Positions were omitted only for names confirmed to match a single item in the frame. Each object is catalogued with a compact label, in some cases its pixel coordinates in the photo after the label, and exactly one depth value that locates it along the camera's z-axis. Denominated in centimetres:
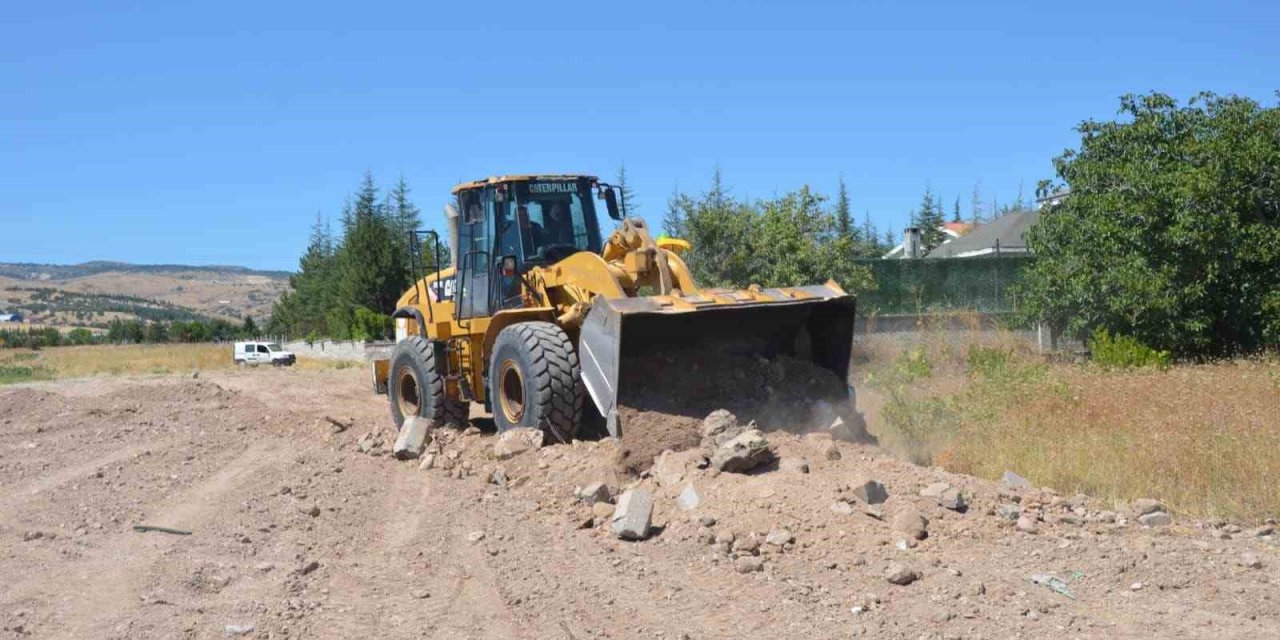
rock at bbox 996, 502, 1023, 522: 791
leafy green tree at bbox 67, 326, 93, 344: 7825
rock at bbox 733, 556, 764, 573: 721
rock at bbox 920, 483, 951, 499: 817
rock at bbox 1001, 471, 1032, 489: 884
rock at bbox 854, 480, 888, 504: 806
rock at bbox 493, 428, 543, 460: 1066
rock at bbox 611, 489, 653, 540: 814
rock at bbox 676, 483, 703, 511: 845
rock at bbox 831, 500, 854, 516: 793
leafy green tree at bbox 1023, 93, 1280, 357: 1820
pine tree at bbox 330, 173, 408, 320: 4309
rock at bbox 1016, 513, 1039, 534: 769
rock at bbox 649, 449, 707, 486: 904
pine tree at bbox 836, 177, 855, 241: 5523
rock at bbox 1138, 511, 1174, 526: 786
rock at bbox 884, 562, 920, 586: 681
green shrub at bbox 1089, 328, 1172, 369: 1812
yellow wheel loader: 1049
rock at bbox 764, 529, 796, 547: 760
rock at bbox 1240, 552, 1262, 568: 693
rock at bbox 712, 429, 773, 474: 883
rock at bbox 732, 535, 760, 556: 757
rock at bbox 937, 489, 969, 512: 803
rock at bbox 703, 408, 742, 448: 953
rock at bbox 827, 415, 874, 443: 1062
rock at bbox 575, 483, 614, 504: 895
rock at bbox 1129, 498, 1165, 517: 803
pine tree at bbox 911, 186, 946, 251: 6153
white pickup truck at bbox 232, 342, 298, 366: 4231
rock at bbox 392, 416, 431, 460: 1207
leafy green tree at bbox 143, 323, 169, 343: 7844
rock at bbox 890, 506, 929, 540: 762
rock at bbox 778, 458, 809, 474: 880
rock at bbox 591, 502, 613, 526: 866
